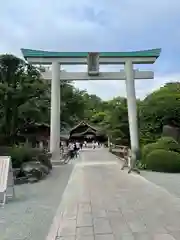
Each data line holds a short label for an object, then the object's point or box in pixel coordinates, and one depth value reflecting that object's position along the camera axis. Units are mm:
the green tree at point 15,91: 10318
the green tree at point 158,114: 12031
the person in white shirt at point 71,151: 17830
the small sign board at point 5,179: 4475
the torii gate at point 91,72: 13564
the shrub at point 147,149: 9795
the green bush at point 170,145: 9551
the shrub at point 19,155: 7820
